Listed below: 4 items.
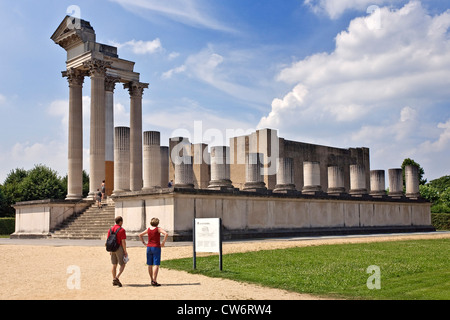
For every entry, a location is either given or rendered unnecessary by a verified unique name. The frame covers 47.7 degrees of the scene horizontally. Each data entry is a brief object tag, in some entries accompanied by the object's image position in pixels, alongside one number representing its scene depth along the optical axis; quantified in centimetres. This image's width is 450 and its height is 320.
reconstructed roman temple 2830
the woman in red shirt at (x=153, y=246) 1236
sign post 1454
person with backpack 1198
